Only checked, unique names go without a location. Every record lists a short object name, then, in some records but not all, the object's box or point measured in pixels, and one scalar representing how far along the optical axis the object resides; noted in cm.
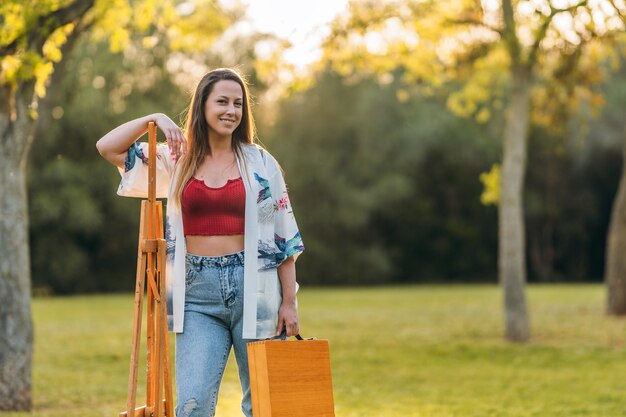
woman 692
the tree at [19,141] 1252
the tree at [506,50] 2345
